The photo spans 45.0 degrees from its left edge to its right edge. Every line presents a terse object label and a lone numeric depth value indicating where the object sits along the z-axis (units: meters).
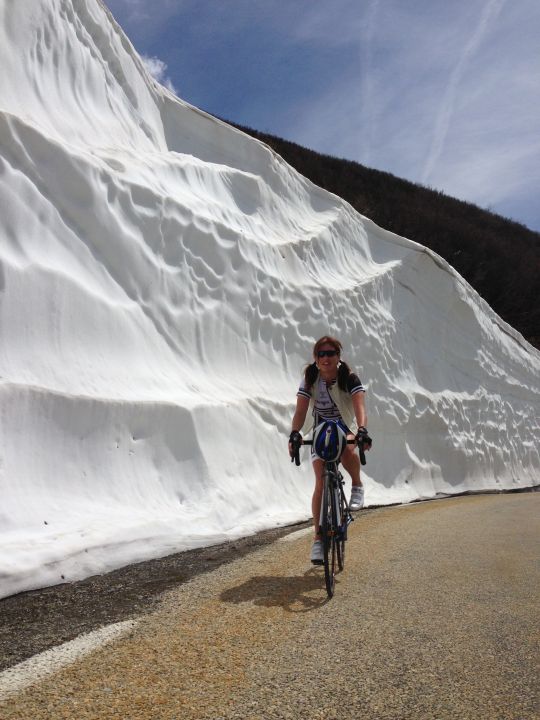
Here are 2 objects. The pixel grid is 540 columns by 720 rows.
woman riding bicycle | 4.49
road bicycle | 3.93
